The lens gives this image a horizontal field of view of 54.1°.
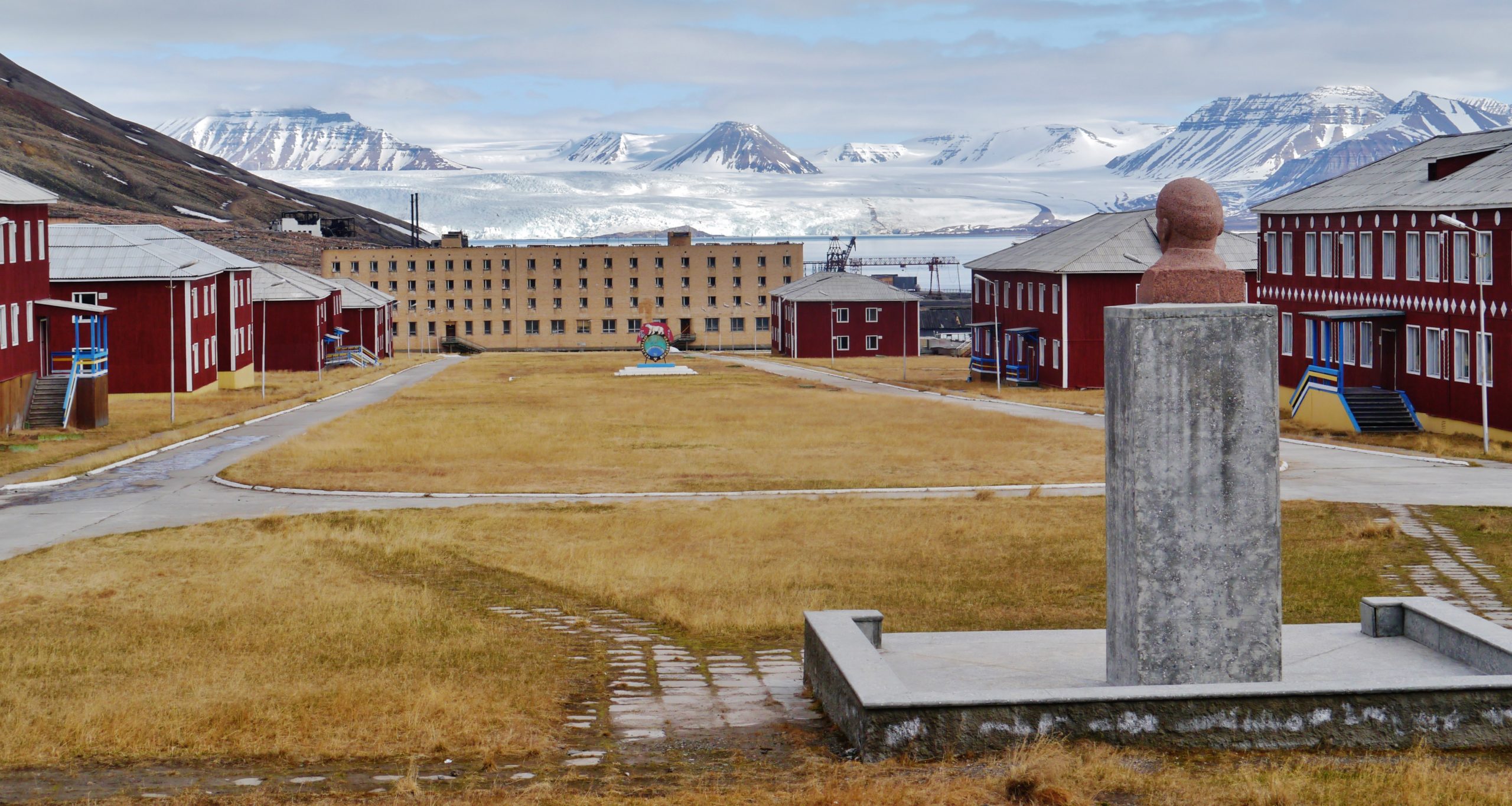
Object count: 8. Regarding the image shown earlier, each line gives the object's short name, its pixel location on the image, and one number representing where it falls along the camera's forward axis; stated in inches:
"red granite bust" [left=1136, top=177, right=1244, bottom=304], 543.8
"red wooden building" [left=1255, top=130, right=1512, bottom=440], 1717.5
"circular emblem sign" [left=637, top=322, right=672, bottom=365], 4052.7
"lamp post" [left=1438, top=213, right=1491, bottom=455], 1565.0
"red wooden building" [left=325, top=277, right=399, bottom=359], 4891.7
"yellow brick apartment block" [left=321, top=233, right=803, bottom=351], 6870.1
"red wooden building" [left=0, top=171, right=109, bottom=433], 2009.1
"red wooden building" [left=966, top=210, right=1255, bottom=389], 2952.8
